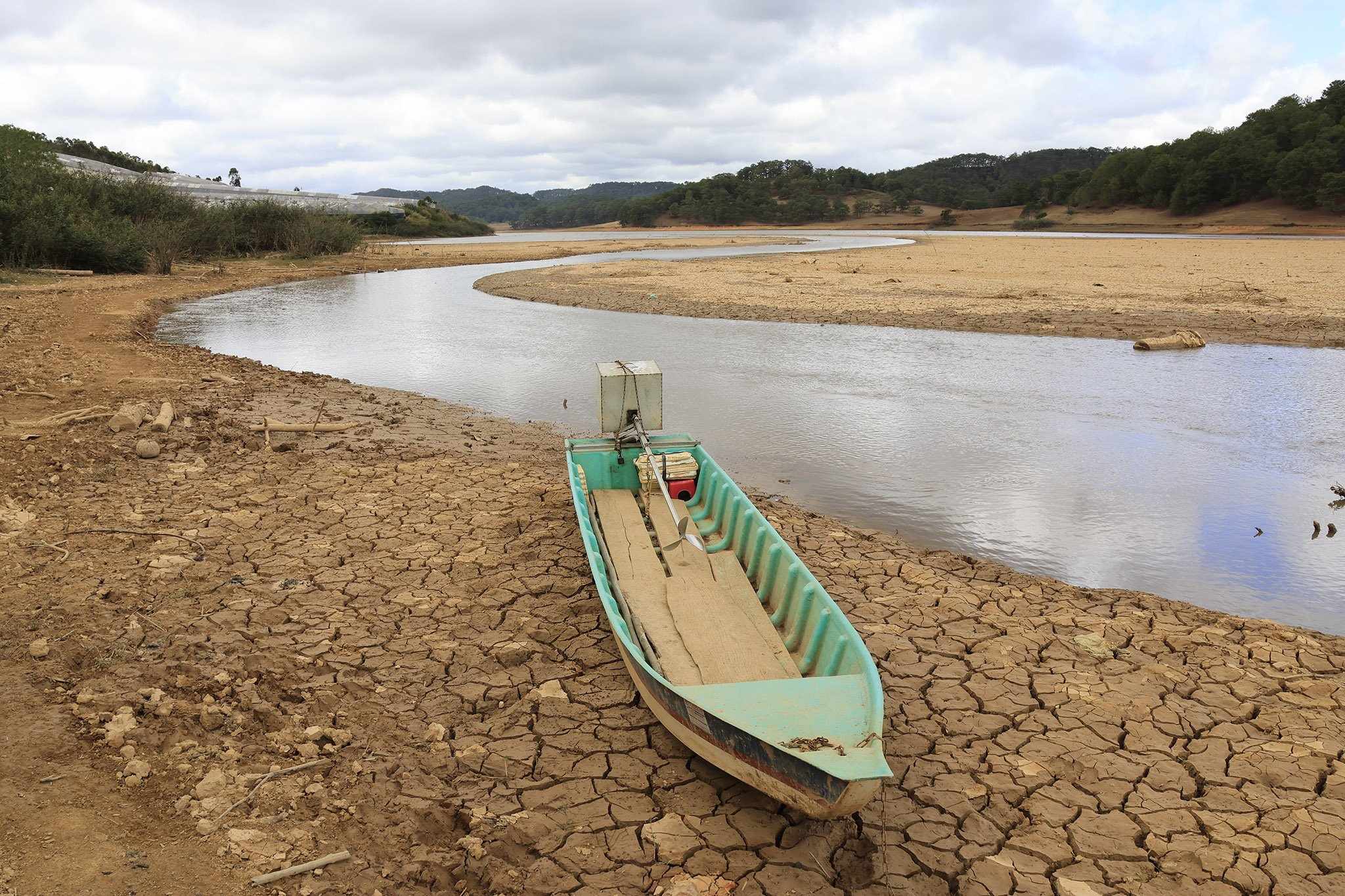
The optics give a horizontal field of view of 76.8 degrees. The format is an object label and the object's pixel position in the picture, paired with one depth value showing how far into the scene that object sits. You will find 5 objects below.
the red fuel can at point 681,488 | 7.13
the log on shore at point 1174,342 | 16.20
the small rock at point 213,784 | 3.65
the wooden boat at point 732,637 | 3.36
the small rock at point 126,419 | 8.91
